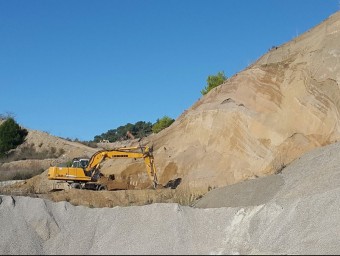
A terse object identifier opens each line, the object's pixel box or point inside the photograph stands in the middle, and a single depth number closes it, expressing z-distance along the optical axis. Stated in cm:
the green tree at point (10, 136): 6034
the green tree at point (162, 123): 6071
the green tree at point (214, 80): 5203
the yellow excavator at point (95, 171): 2506
